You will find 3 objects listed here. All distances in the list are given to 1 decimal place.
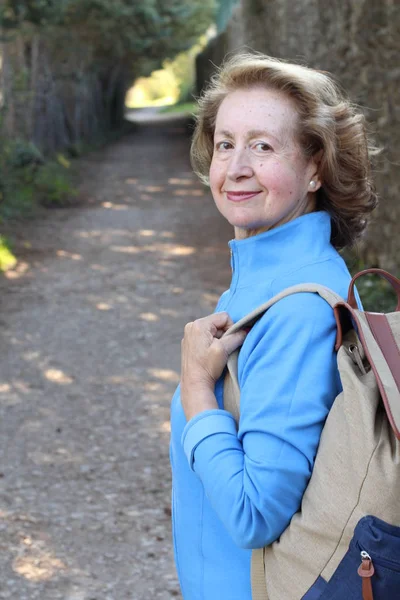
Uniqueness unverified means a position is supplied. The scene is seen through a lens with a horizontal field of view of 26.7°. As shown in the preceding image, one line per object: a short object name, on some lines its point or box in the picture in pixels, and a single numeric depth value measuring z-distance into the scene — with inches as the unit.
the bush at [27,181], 467.5
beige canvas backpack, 51.1
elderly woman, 56.1
